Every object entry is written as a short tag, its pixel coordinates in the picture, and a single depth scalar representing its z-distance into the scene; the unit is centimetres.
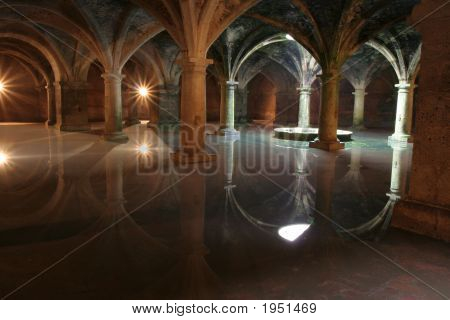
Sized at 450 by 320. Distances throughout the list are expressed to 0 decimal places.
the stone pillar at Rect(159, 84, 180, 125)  1997
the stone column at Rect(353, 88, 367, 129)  2086
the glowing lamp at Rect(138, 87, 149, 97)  2213
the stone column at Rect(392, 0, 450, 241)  392
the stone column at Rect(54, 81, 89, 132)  1722
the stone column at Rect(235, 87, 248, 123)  2409
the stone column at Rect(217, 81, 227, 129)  1602
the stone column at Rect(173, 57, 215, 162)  878
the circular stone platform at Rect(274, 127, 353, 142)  1426
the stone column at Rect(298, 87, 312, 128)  1739
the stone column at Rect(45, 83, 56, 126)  2006
